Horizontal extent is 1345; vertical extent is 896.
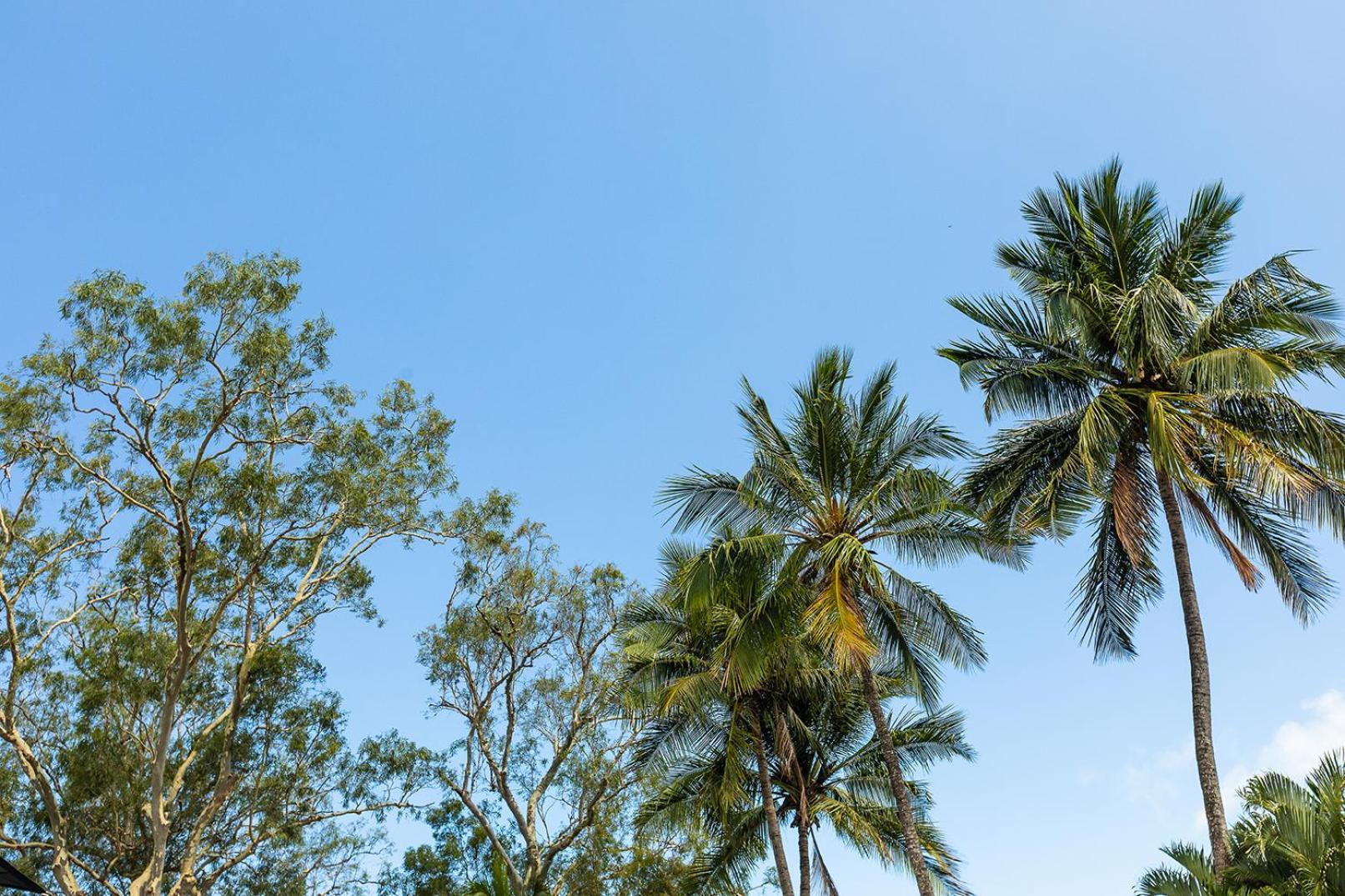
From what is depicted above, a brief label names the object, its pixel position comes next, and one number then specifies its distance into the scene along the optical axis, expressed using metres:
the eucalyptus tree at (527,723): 23.72
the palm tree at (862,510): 14.73
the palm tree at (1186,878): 10.88
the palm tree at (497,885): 18.78
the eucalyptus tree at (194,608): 19.72
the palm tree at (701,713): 16.77
